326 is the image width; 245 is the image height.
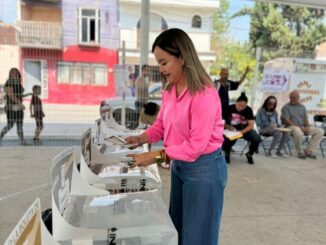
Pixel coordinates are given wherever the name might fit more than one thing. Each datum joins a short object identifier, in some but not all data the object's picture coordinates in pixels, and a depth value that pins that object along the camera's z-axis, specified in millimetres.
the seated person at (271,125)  5207
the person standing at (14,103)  5117
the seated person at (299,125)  5250
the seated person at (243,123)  4746
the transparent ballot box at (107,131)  2336
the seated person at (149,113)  4770
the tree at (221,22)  15578
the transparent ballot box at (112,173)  1757
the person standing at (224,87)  4949
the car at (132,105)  5336
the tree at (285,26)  15188
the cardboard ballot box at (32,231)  826
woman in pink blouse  1341
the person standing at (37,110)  5559
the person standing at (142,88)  5230
